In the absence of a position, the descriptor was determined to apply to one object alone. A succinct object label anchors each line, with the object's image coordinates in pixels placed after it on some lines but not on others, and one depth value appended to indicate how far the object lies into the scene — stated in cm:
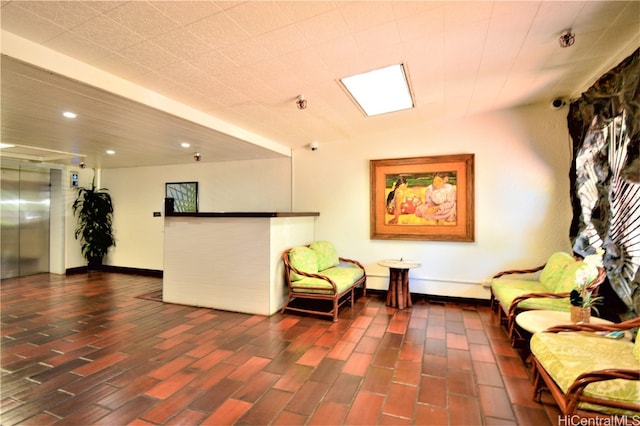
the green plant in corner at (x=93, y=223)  684
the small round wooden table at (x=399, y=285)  427
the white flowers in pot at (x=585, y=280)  234
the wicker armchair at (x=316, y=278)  386
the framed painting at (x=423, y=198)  445
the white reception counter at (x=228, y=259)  396
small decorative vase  231
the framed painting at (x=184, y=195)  642
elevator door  612
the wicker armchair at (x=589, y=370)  152
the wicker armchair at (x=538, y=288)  295
